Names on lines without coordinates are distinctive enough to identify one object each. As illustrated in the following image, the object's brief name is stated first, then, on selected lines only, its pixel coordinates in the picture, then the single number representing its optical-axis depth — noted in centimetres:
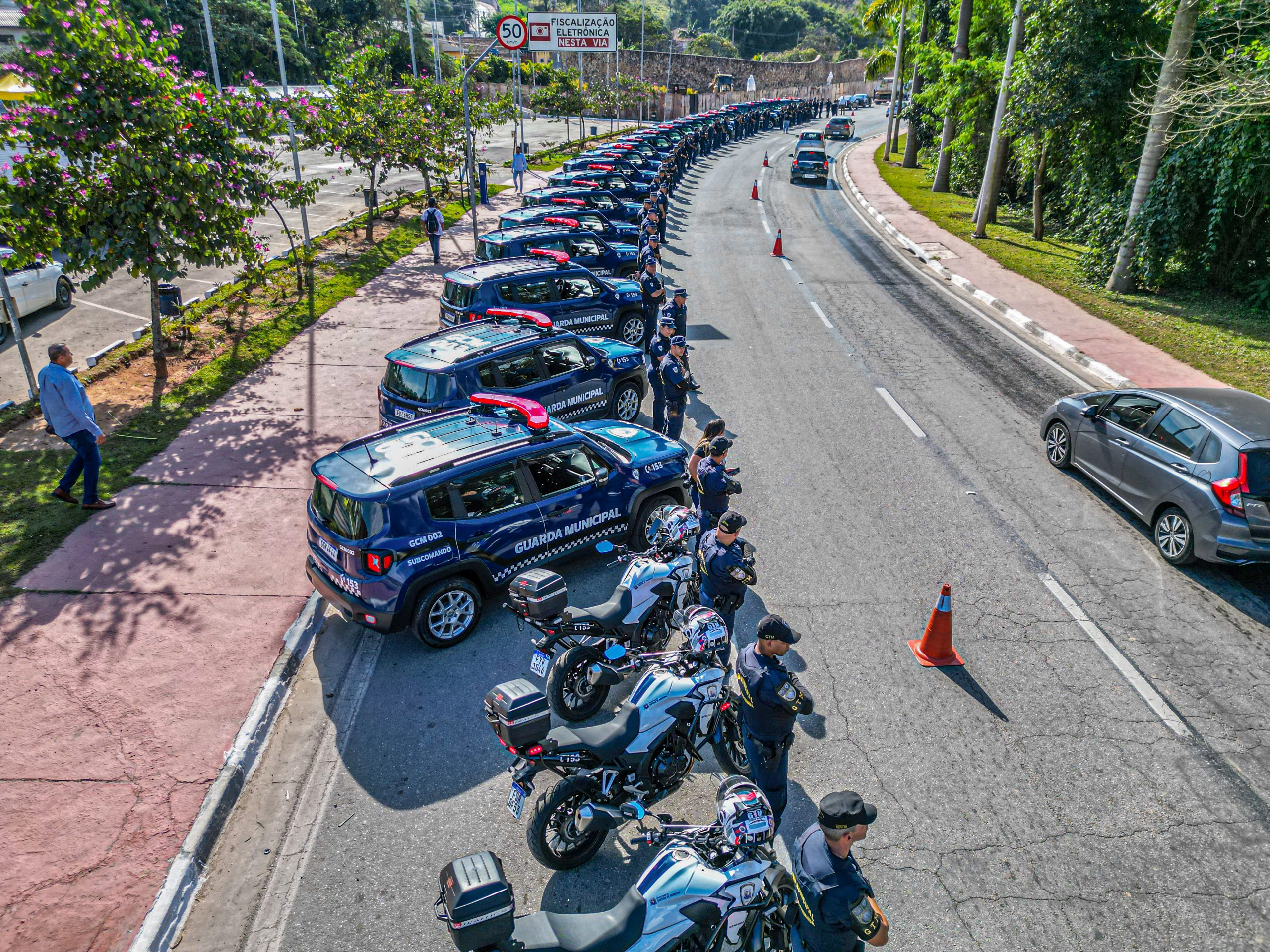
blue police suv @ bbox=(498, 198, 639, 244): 1861
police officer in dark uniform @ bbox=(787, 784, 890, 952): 396
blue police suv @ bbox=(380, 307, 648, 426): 995
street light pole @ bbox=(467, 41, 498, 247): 2169
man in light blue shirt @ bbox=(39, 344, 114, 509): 922
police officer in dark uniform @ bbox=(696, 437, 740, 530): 837
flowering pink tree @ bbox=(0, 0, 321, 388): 1121
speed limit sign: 2605
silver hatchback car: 831
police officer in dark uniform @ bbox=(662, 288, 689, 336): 1239
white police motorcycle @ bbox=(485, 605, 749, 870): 500
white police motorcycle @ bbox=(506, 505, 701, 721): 646
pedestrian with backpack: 2130
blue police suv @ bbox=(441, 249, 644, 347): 1315
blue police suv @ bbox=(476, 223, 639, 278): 1564
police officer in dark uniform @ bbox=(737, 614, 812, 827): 514
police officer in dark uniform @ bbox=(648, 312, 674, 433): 1122
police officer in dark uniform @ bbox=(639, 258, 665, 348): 1429
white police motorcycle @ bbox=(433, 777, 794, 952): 399
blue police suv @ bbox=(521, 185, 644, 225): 2252
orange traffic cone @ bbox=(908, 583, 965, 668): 730
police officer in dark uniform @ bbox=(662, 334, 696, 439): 1058
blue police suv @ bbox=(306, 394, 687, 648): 711
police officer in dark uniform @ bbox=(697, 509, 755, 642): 661
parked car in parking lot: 1562
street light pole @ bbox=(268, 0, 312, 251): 1753
